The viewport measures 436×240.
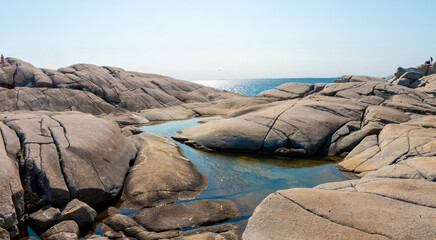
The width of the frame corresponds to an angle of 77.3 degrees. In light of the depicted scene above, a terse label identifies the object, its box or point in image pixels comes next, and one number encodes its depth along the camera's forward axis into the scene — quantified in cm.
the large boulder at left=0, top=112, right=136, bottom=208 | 735
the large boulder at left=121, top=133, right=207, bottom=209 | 845
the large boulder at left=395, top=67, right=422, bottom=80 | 2836
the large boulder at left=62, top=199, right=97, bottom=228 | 684
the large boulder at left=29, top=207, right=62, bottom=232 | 659
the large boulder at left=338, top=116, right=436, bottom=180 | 955
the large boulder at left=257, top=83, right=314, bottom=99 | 2605
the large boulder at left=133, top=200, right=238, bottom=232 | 709
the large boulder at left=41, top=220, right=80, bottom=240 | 618
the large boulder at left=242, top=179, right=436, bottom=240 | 519
